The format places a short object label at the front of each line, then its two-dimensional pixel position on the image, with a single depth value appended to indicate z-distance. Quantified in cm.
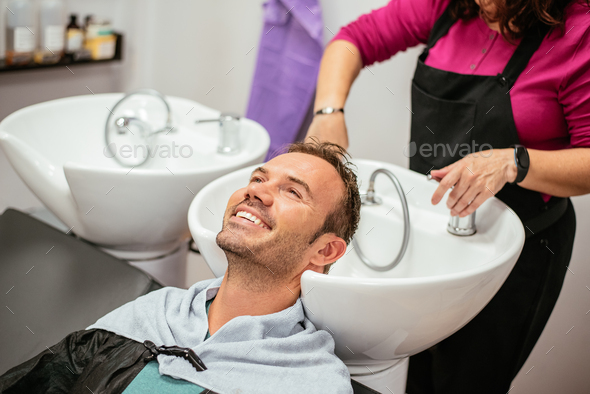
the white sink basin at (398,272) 92
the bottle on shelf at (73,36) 205
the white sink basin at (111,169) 134
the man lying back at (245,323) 95
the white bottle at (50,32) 195
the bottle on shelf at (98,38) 216
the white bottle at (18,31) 186
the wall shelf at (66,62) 187
